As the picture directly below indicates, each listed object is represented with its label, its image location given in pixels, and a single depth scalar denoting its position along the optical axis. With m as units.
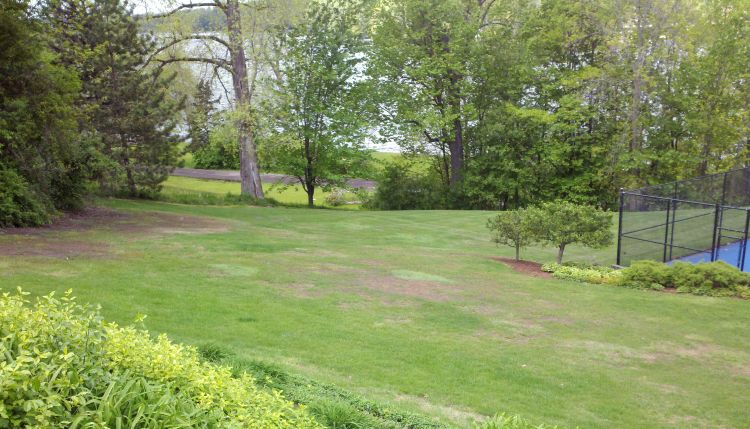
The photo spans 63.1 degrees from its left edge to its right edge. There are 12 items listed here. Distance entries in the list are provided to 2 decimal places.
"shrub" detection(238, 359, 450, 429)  5.11
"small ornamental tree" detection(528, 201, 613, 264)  15.57
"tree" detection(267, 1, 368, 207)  30.86
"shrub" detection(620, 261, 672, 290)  14.07
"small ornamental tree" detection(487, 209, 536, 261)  16.23
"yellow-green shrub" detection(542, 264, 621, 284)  14.58
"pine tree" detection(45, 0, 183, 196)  20.62
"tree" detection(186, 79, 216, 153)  26.81
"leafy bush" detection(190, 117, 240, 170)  44.51
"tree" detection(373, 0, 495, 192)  35.22
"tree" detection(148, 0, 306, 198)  25.78
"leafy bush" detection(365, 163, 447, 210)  34.94
